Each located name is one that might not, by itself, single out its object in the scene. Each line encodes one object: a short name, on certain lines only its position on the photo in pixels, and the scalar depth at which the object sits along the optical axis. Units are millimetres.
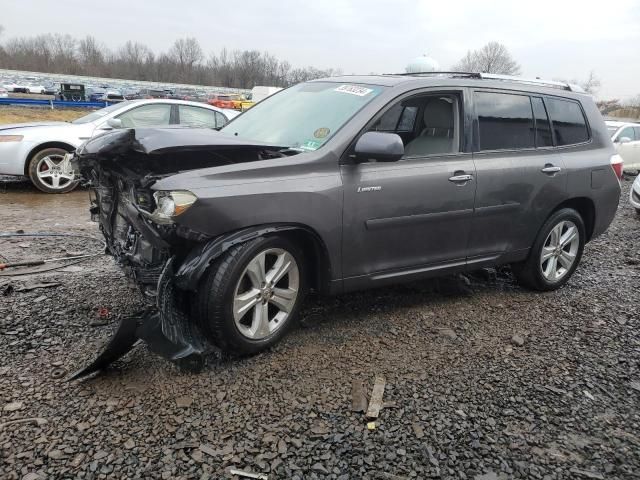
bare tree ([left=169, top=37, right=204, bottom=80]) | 101000
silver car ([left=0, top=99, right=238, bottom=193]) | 7754
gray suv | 3000
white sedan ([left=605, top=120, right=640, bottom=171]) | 14570
